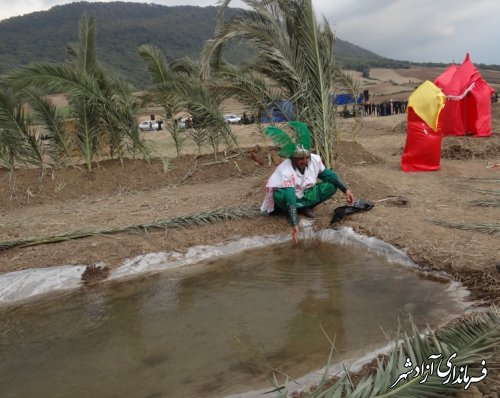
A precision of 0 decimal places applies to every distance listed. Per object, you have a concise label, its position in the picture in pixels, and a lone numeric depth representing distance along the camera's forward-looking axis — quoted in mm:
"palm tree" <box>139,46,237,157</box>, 8273
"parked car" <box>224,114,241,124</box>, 33125
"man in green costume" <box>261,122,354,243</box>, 5078
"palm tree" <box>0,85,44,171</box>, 7980
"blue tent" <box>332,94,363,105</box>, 12410
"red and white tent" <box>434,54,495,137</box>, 11859
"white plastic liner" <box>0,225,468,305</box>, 4371
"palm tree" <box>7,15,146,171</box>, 7793
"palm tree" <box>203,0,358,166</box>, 6531
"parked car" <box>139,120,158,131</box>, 30844
